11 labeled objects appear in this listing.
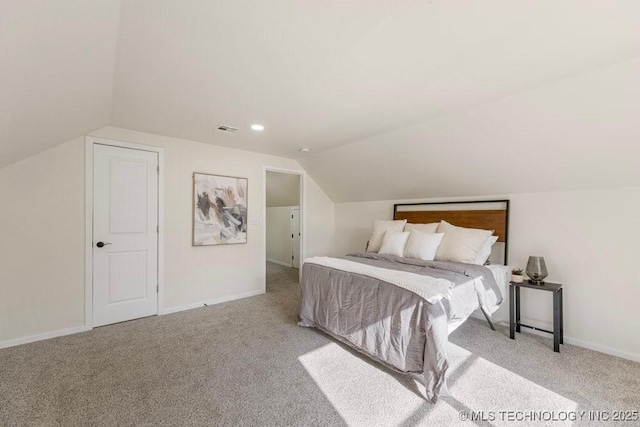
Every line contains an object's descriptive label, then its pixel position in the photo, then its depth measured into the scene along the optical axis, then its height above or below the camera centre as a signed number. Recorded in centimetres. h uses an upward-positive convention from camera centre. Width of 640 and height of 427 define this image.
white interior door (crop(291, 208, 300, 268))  609 -58
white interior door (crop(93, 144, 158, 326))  304 -27
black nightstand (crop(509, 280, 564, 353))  248 -95
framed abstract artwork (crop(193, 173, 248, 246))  371 +4
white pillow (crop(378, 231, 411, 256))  344 -40
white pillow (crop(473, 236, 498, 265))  303 -45
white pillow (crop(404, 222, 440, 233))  354 -20
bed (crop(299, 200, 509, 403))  197 -75
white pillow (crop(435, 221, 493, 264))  299 -36
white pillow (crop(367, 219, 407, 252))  384 -25
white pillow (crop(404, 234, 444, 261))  320 -39
